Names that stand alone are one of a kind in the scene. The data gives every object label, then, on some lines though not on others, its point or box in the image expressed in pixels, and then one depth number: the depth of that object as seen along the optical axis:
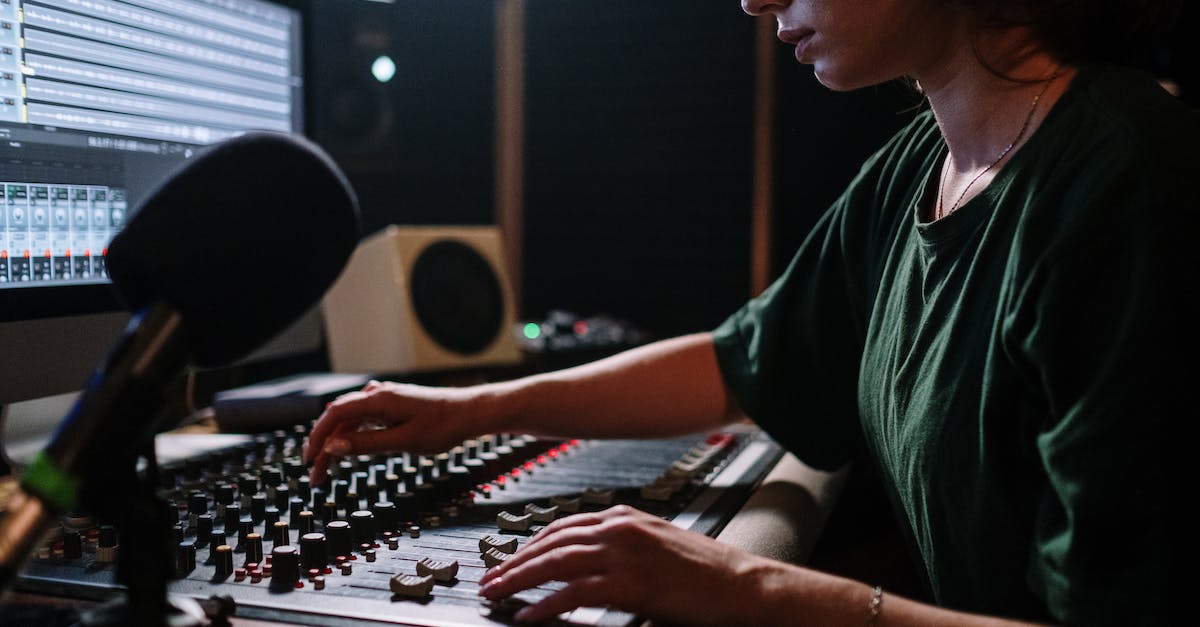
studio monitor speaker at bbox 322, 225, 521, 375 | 1.61
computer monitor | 0.88
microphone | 0.44
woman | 0.59
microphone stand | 0.47
